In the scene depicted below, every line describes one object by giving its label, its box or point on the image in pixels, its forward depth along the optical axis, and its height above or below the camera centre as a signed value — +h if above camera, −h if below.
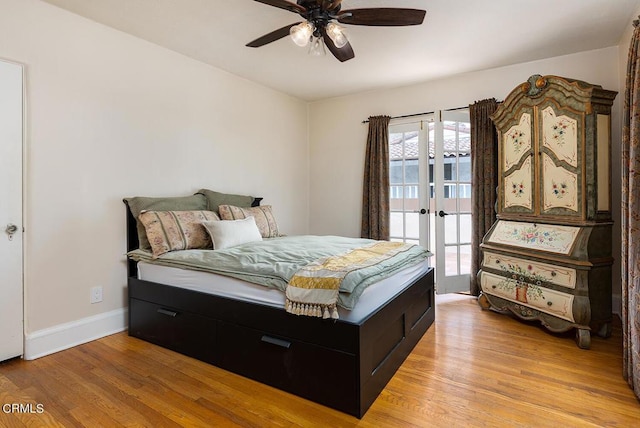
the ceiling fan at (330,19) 1.86 +1.16
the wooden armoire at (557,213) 2.50 +0.00
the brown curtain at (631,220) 1.81 -0.04
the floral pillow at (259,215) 3.22 -0.01
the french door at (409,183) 4.03 +0.38
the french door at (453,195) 3.77 +0.21
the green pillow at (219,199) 3.32 +0.16
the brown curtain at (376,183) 4.21 +0.40
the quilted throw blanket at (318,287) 1.71 -0.39
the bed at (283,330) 1.70 -0.72
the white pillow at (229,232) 2.76 -0.16
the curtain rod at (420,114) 3.82 +1.22
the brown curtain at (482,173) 3.54 +0.43
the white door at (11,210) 2.18 +0.04
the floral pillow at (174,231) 2.59 -0.13
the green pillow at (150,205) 2.73 +0.08
